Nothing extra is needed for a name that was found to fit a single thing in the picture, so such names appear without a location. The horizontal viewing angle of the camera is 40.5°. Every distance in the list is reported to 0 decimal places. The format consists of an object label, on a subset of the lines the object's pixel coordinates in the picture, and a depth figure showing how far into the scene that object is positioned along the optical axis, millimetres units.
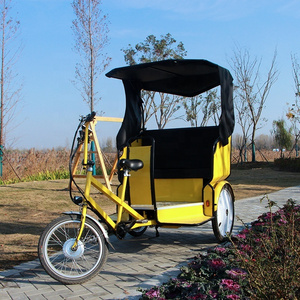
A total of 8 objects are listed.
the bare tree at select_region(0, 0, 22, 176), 15977
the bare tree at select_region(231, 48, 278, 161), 27766
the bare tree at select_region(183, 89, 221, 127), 26453
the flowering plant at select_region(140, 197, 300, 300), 2621
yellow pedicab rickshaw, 3980
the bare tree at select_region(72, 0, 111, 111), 14773
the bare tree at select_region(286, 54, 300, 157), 23984
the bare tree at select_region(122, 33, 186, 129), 21656
